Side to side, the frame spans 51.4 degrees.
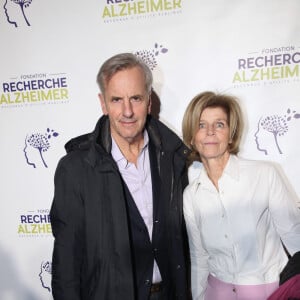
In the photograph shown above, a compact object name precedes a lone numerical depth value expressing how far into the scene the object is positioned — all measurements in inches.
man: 49.2
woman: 50.3
